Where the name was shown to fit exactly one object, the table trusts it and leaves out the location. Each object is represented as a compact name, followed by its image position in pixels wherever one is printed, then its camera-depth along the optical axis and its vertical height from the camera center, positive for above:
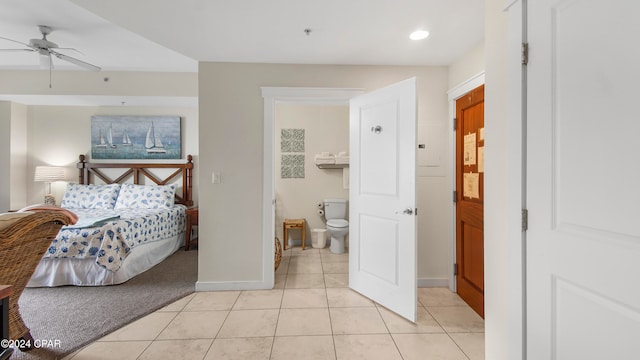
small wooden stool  4.11 -0.75
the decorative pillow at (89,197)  3.97 -0.25
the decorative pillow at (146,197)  3.96 -0.25
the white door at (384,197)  2.08 -0.15
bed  2.65 -0.51
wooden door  2.13 -0.17
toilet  3.81 -0.64
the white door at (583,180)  0.74 +0.00
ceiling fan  2.52 +1.37
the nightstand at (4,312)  0.85 -0.46
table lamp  4.12 +0.11
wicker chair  1.46 -0.42
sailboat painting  4.46 +0.81
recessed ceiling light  2.06 +1.22
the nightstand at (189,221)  3.94 -0.64
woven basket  3.12 -0.93
